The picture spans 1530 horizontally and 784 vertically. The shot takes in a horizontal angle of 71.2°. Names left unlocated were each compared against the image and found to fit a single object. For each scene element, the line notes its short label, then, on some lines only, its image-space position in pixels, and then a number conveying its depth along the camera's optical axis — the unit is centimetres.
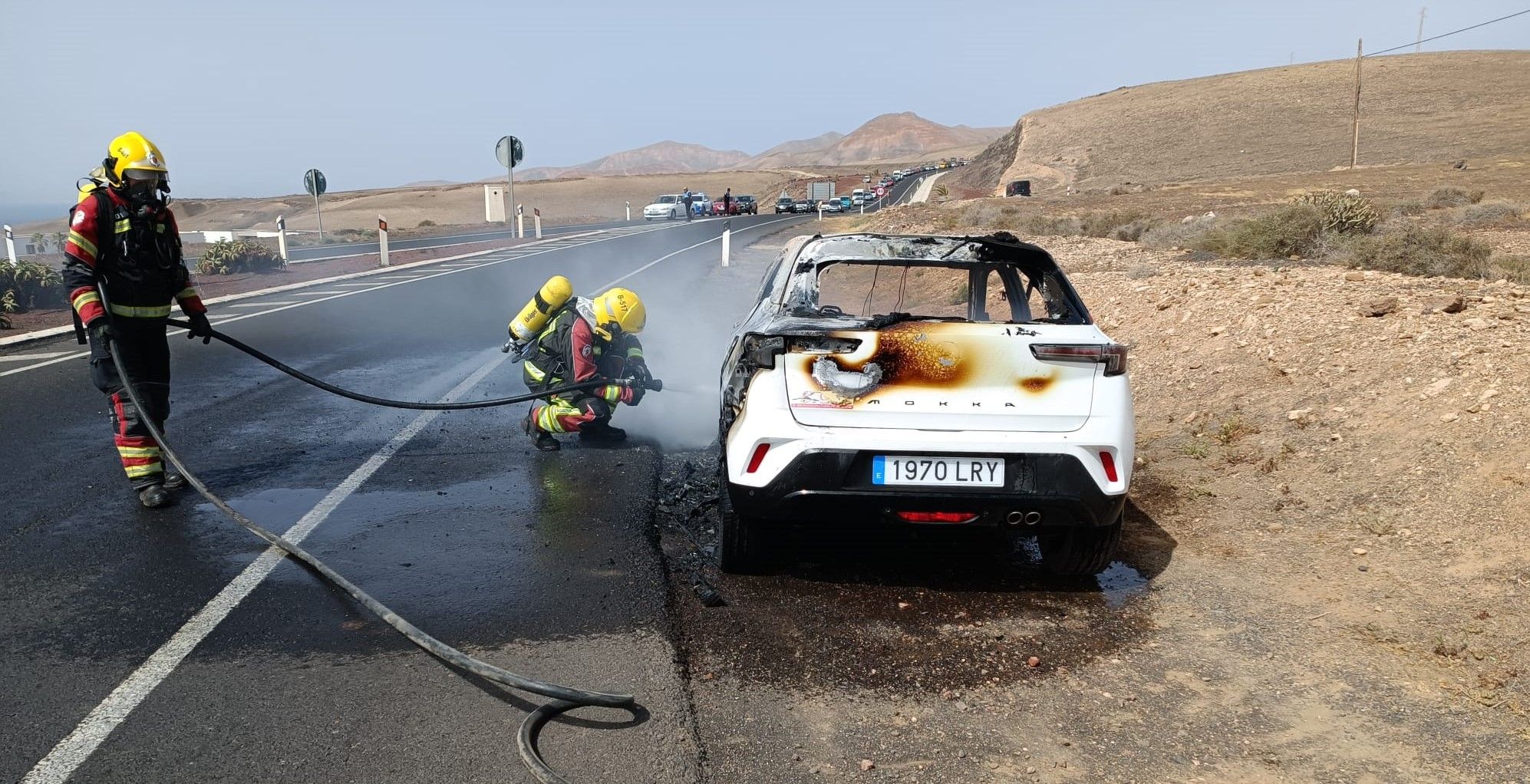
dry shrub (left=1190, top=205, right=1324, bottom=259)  1366
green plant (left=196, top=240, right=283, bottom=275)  2384
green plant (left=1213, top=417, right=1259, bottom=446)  713
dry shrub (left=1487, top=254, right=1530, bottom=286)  1103
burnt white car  429
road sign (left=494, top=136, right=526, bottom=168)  3488
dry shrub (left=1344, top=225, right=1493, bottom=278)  1112
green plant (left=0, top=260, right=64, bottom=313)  1702
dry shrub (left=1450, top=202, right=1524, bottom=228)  2072
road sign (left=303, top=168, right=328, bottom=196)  3256
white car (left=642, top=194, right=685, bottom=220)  5572
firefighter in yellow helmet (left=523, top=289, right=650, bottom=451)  724
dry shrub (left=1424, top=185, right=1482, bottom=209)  2673
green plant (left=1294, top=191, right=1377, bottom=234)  1466
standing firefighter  577
